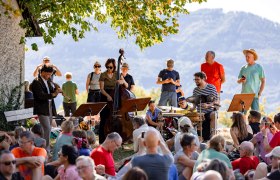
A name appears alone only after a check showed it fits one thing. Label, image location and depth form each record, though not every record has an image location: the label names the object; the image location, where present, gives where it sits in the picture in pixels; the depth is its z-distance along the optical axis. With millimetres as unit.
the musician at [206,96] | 17844
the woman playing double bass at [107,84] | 18016
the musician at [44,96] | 16625
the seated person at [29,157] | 10930
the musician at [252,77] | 19453
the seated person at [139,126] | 14273
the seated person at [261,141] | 13710
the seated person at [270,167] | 10469
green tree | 18719
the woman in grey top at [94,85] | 21156
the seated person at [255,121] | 15797
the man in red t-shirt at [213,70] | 19469
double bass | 17875
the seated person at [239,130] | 14789
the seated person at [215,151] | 11125
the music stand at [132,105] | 17859
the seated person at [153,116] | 19141
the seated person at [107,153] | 11766
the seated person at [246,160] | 11836
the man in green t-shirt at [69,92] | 23719
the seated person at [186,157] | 11383
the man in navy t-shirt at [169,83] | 21484
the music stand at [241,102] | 18422
